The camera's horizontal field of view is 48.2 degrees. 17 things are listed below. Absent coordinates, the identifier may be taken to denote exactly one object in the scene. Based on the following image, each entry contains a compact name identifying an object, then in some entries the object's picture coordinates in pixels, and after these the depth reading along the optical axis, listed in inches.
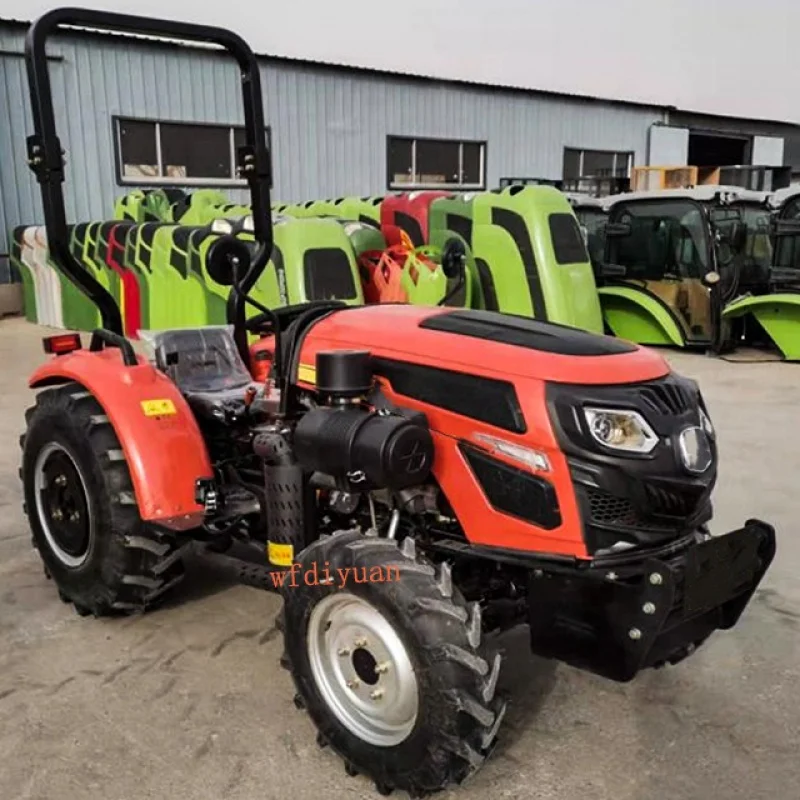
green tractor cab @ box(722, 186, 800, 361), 338.0
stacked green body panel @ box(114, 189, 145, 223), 477.1
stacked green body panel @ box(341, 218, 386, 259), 346.9
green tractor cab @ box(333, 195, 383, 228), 421.4
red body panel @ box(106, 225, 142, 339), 389.4
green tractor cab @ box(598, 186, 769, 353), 347.9
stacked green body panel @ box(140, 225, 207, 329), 349.7
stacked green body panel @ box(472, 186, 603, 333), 330.6
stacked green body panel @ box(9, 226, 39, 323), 465.1
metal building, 490.9
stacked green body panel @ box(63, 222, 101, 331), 415.8
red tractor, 79.5
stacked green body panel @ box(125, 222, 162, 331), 372.8
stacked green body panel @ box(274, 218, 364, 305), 301.7
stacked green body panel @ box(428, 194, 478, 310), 350.3
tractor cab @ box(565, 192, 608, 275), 387.9
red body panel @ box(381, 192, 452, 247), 393.9
